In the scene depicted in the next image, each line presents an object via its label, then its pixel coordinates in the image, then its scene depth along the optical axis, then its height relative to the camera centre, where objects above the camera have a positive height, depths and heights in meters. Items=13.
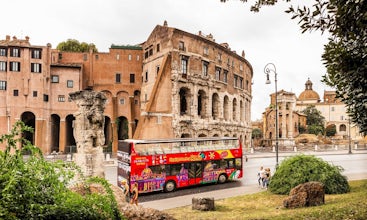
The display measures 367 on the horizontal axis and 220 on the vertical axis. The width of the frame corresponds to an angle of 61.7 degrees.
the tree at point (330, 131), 83.25 -1.08
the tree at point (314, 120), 80.00 +1.96
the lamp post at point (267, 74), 21.38 +3.77
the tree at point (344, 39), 5.37 +1.71
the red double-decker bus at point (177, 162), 16.17 -1.98
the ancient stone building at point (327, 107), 88.31 +6.10
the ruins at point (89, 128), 15.21 +0.02
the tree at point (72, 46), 52.34 +14.13
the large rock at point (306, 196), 11.26 -2.57
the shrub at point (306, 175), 14.35 -2.29
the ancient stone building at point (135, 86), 34.41 +5.40
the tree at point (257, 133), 81.12 -1.51
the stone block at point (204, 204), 12.08 -3.04
